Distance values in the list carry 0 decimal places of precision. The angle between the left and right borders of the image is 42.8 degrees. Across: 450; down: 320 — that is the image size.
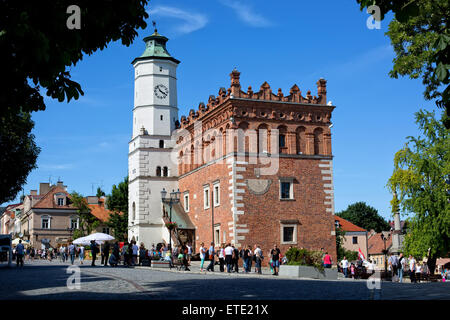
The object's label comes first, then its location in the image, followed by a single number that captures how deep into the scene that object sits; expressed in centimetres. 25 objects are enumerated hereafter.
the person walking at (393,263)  3095
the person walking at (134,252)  3500
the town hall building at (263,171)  3994
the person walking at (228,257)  3059
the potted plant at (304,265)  2606
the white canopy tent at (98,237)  3809
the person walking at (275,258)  2941
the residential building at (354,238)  8850
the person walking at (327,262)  3080
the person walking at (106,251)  3456
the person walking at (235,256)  3212
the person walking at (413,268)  3184
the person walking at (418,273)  3344
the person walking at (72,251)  3931
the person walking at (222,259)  3187
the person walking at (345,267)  3825
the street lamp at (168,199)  4949
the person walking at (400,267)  3114
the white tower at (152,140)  5075
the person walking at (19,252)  3549
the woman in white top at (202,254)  3185
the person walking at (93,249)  3353
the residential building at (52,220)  8112
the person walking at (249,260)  3224
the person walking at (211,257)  3105
